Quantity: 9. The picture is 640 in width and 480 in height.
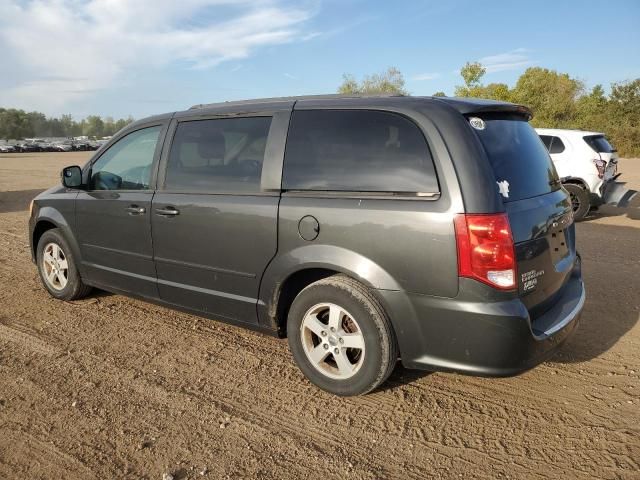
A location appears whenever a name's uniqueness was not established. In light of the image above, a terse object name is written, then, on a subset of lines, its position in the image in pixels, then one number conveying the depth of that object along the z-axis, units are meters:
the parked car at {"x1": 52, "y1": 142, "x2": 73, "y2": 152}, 64.06
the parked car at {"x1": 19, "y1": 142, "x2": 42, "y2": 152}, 63.09
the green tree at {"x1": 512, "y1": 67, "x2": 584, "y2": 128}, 40.44
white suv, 9.67
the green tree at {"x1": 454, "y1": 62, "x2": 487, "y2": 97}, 34.03
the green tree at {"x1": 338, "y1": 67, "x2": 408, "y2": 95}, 54.54
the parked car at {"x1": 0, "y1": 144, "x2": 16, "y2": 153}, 58.94
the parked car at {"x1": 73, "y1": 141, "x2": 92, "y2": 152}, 68.62
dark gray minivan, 2.64
